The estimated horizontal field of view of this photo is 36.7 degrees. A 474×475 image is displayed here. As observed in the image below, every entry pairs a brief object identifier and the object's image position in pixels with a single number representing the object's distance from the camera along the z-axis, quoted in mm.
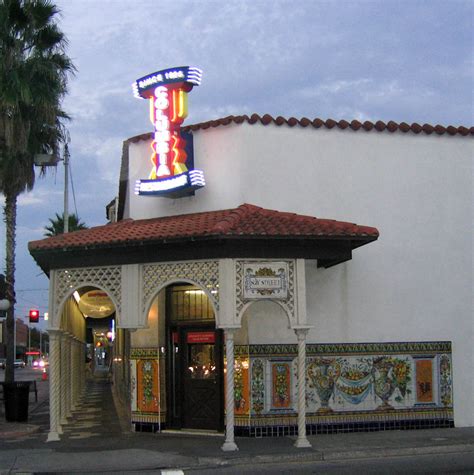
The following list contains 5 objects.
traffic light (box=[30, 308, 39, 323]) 29936
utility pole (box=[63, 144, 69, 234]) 24438
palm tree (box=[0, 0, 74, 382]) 18734
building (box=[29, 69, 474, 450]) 14180
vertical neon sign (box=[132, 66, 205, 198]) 15078
